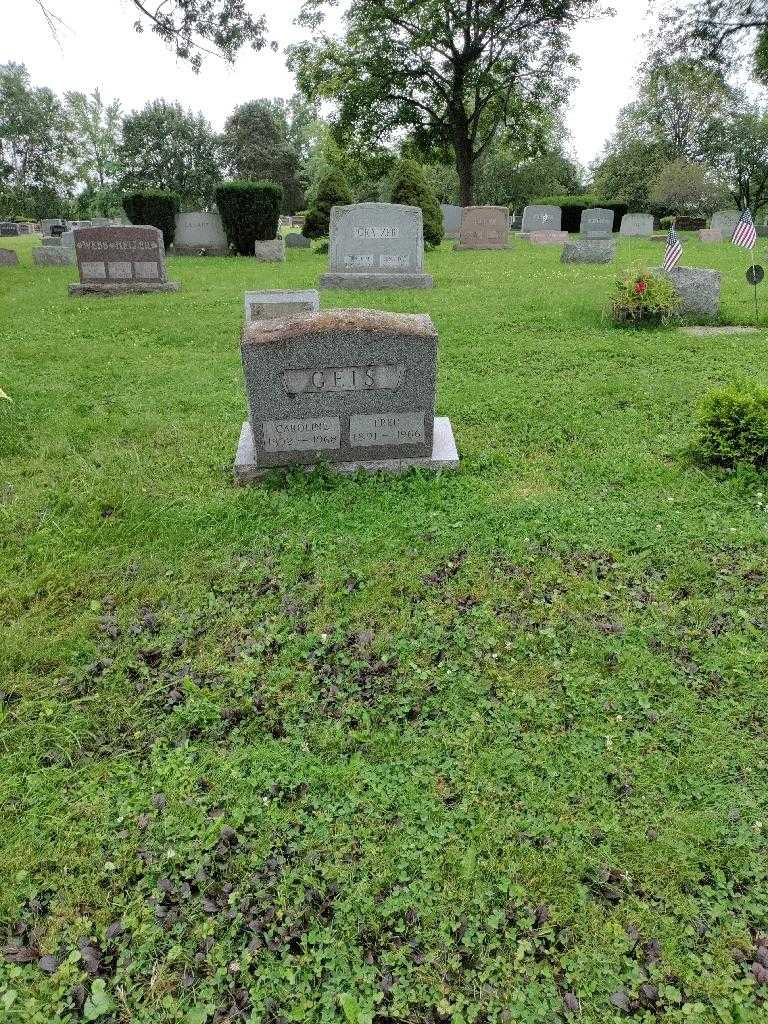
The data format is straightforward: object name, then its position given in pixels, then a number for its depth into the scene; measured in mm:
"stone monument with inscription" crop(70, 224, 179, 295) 12859
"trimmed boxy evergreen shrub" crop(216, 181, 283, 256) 20016
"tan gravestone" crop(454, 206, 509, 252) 21016
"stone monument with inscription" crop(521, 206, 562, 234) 27844
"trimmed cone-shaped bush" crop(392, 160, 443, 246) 20125
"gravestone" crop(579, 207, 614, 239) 26047
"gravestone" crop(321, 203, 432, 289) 12584
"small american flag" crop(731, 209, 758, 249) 9469
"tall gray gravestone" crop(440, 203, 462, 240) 28309
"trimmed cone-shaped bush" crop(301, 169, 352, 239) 21936
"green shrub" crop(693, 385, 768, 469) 4699
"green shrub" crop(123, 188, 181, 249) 20328
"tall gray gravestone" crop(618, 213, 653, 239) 26500
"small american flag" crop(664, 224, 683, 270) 9141
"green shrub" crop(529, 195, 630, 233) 28797
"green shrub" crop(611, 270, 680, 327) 8836
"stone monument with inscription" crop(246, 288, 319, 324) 6656
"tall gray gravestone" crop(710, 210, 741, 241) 26188
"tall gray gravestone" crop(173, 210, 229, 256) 20781
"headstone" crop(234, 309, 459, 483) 4488
